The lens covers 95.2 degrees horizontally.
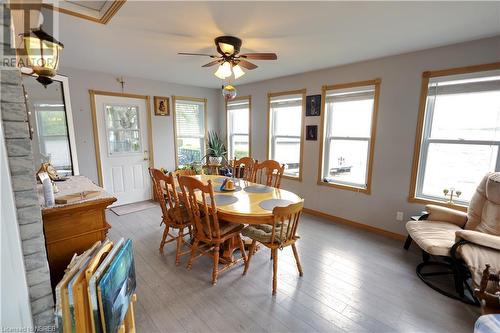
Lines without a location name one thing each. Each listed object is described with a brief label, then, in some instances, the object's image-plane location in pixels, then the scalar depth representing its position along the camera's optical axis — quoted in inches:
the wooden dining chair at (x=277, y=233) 70.9
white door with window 152.8
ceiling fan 83.6
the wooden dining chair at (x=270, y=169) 115.0
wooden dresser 54.3
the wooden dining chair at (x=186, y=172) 126.5
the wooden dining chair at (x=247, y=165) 129.7
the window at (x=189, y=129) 186.9
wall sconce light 52.6
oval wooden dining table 74.7
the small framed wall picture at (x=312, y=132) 144.6
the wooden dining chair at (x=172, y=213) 91.7
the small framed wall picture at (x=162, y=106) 171.3
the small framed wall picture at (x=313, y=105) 141.3
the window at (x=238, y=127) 186.9
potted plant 194.1
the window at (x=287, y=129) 154.3
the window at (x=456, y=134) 92.9
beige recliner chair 71.7
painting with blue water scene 44.1
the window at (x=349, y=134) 124.1
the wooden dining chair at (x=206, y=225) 75.4
